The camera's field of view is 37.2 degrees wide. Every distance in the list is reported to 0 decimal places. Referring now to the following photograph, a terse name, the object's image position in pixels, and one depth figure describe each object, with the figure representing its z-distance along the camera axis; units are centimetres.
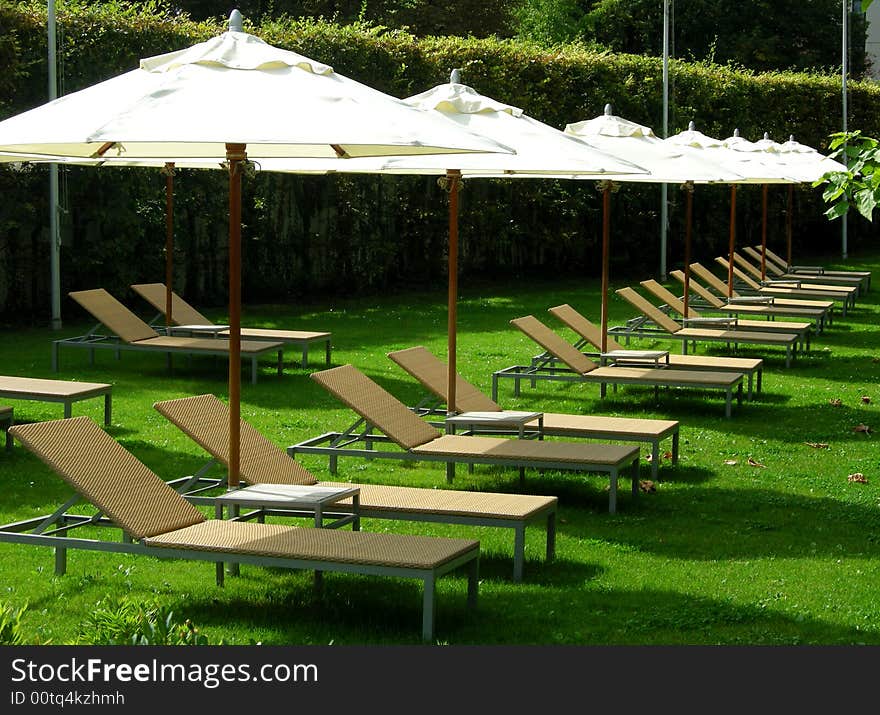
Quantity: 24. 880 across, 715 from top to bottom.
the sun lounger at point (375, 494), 722
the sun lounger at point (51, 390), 1051
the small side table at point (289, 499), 696
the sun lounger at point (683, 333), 1538
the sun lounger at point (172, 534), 614
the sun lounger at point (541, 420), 973
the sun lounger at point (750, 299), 1897
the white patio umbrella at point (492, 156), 1020
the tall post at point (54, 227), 1708
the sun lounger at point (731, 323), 1637
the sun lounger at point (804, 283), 2194
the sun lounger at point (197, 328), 1446
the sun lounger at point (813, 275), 2419
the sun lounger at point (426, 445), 868
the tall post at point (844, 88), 3114
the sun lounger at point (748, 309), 1820
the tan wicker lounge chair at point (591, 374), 1223
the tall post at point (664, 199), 2572
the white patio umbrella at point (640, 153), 1348
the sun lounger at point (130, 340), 1367
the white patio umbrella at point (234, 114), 667
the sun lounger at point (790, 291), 2130
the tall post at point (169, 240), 1445
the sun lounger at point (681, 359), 1324
